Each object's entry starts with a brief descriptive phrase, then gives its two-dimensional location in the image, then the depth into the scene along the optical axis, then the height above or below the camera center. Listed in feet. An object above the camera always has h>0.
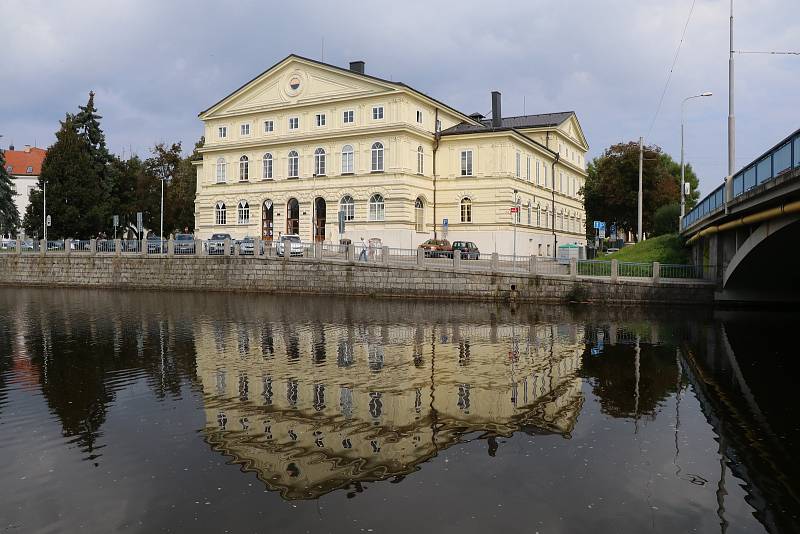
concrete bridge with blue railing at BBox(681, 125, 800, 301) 55.37 +3.64
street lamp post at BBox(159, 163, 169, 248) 234.17 +32.16
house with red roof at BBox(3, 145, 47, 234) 325.01 +45.31
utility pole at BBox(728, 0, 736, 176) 81.10 +15.38
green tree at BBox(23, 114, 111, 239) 180.55 +19.17
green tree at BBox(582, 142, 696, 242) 182.19 +20.92
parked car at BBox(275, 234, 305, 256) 127.65 +2.61
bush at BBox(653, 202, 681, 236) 168.30 +10.51
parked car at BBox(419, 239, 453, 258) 119.21 +2.75
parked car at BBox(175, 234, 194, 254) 138.21 +3.02
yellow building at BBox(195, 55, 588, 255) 162.91 +24.62
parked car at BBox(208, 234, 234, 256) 133.90 +2.72
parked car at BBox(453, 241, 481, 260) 130.40 +2.62
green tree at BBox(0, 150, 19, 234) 179.11 +14.56
